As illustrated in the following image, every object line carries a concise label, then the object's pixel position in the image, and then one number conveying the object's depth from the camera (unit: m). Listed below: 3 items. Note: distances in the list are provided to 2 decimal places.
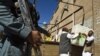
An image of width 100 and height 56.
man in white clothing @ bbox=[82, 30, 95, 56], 3.49
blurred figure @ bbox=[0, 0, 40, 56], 0.72
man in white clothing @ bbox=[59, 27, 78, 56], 3.43
